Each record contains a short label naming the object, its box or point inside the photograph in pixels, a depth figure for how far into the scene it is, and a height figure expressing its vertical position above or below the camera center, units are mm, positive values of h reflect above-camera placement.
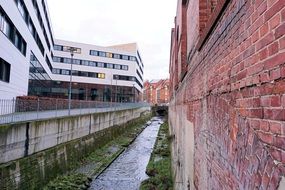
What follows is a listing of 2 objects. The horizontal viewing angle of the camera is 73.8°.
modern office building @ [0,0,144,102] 11916 +5198
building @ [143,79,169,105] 75098 +5738
